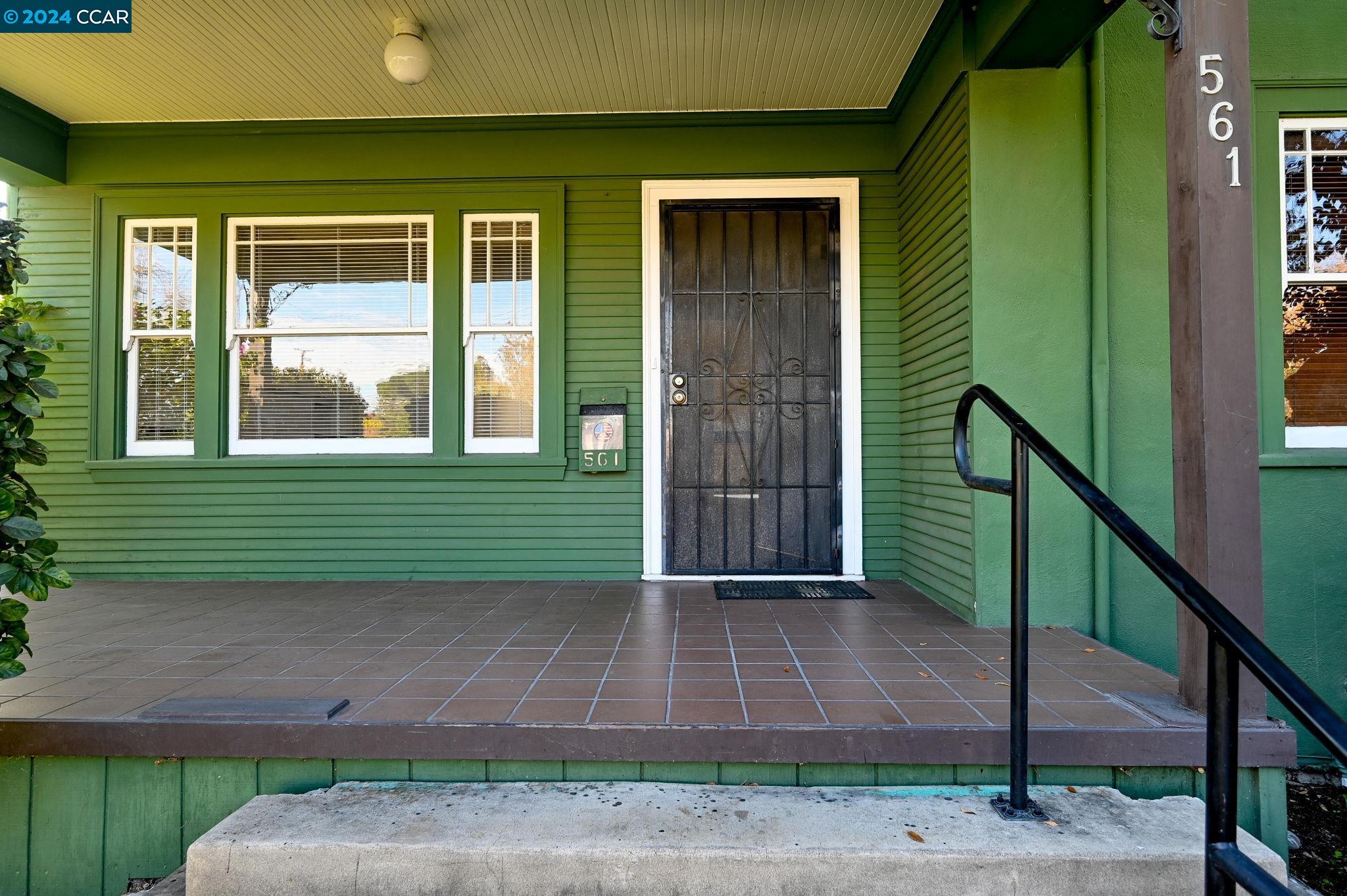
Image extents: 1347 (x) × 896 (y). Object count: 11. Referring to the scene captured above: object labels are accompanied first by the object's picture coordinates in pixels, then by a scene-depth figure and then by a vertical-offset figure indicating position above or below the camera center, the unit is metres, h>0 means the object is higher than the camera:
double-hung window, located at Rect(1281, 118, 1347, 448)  3.24 +0.81
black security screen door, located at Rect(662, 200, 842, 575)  4.13 +0.34
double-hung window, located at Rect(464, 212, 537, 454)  4.20 +0.74
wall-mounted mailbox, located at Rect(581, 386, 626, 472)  4.07 +0.14
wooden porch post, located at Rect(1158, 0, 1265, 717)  1.96 +0.37
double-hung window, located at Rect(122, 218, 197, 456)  4.25 +0.75
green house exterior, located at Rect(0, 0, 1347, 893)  4.07 +0.77
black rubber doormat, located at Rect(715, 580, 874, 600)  3.65 -0.76
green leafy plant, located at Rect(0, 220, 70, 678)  1.82 -0.02
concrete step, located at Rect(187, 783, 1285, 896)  1.55 -0.92
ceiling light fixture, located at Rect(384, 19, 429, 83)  3.21 +1.89
